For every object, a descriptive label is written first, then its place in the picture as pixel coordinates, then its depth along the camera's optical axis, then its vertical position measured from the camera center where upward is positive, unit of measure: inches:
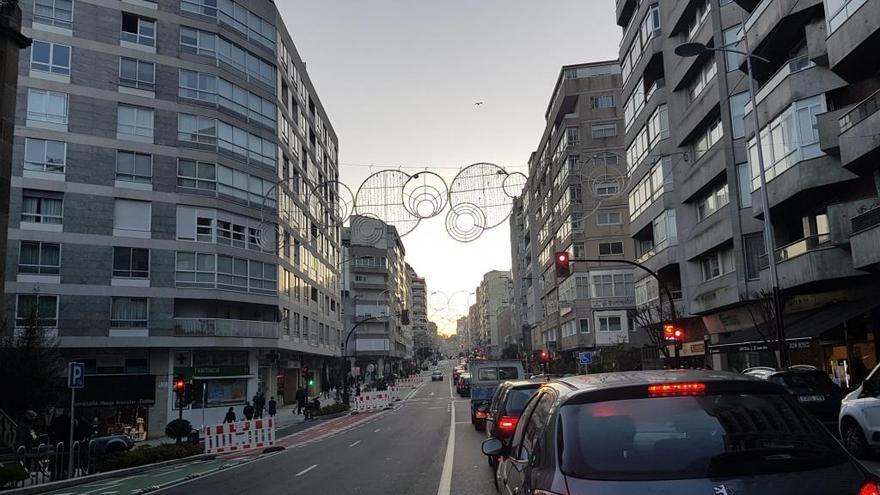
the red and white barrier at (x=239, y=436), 900.0 -97.7
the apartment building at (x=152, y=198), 1428.4 +367.9
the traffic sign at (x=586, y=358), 1687.3 -20.0
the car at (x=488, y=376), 1044.5 -36.4
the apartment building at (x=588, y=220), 2391.7 +455.9
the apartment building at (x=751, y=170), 824.9 +261.7
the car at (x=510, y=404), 497.7 -39.7
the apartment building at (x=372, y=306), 3895.2 +296.0
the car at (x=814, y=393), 558.9 -41.4
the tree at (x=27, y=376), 941.8 -8.4
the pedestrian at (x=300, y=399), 1668.3 -93.3
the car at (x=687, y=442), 129.1 -19.3
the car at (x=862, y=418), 428.8 -49.5
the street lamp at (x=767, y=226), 792.9 +142.2
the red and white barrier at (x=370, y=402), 1782.7 -113.9
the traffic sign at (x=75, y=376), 687.1 -8.2
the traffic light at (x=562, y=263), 961.5 +121.1
